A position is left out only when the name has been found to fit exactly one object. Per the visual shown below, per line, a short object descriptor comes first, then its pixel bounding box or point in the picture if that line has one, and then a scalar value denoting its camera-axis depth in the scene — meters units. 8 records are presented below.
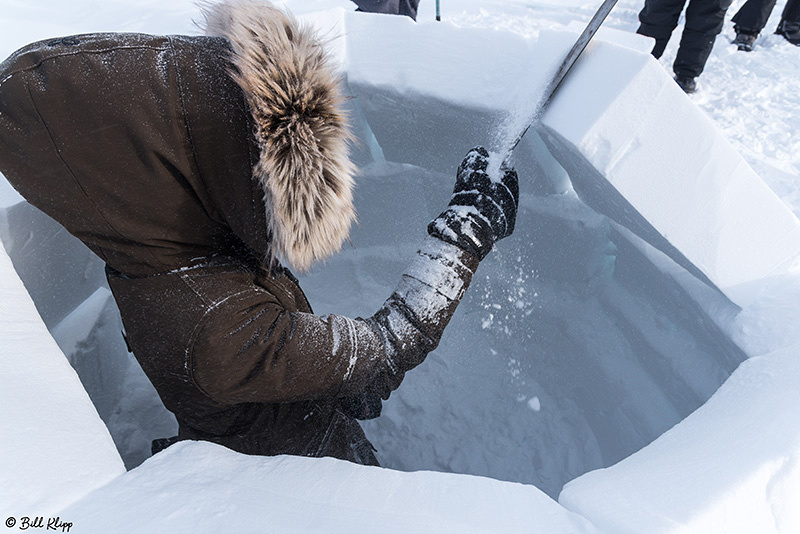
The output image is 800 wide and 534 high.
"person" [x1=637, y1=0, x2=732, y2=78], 2.65
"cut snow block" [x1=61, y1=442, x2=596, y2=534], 0.60
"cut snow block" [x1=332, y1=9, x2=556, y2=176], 1.40
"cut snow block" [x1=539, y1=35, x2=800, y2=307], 1.06
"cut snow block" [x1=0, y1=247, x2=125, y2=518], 0.58
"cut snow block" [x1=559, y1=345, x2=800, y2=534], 0.65
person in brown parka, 0.65
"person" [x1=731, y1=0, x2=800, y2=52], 2.98
